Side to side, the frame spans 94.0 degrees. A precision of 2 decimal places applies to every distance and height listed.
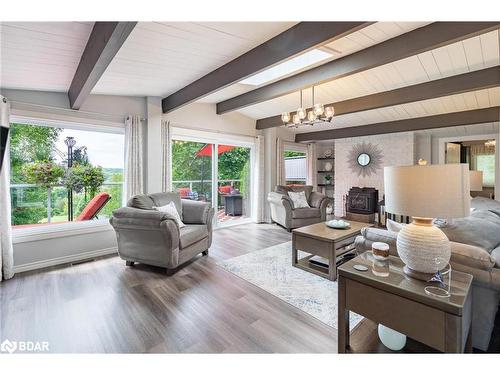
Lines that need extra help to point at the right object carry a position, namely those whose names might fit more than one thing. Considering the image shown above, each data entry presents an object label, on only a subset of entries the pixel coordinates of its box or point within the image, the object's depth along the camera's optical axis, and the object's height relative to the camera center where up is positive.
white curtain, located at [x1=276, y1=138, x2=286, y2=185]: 5.93 +0.46
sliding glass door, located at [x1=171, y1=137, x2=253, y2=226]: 4.61 +0.15
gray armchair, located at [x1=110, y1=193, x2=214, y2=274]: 2.71 -0.67
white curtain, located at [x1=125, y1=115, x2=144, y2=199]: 3.62 +0.42
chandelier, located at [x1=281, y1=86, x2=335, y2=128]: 3.28 +0.96
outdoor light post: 3.35 +0.34
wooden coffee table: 2.66 -0.76
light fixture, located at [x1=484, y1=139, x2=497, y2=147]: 5.30 +0.87
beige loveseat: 1.43 -0.52
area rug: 2.08 -1.12
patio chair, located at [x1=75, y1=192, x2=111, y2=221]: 3.47 -0.36
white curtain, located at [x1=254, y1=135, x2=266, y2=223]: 5.64 +0.03
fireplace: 5.83 -0.52
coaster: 1.48 -0.56
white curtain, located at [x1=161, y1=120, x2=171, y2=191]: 4.07 +0.50
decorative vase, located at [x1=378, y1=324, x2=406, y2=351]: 1.56 -1.07
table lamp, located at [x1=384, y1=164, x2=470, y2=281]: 1.19 -0.13
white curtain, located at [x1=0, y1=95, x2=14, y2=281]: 2.62 -0.44
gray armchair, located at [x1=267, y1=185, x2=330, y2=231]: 4.78 -0.59
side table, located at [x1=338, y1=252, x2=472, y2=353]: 1.13 -0.68
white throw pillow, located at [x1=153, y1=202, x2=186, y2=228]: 3.16 -0.38
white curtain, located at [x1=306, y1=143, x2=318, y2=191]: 7.05 +0.48
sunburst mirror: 6.00 +0.58
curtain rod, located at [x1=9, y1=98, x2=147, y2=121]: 2.90 +1.01
